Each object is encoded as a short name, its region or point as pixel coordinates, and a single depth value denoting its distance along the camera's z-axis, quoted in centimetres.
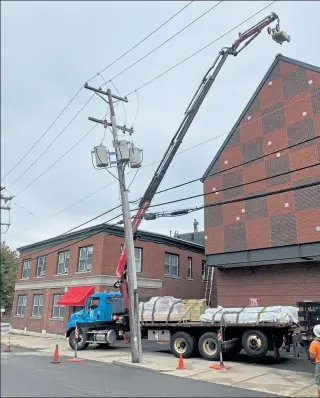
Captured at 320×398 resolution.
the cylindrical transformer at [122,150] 1592
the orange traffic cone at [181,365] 1280
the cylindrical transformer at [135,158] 1638
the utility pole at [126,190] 1451
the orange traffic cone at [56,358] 1490
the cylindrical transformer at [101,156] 1614
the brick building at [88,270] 2605
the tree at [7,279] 3459
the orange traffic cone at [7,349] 1886
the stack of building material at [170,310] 1638
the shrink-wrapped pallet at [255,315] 1398
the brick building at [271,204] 2005
